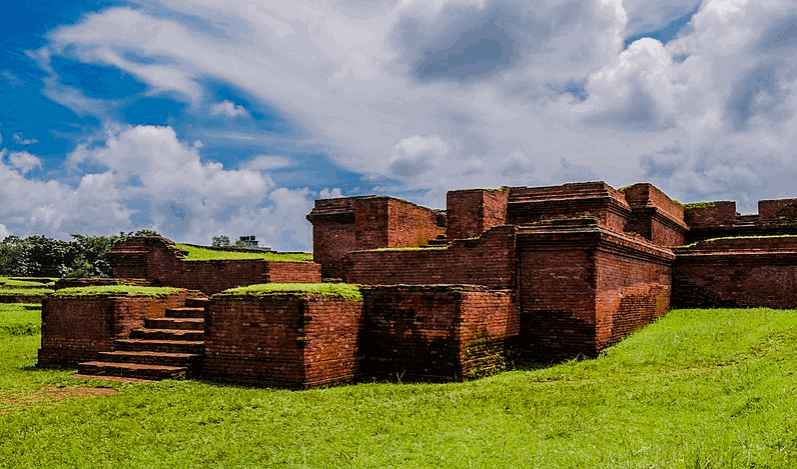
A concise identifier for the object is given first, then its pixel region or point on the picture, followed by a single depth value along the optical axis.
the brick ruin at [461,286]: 7.68
